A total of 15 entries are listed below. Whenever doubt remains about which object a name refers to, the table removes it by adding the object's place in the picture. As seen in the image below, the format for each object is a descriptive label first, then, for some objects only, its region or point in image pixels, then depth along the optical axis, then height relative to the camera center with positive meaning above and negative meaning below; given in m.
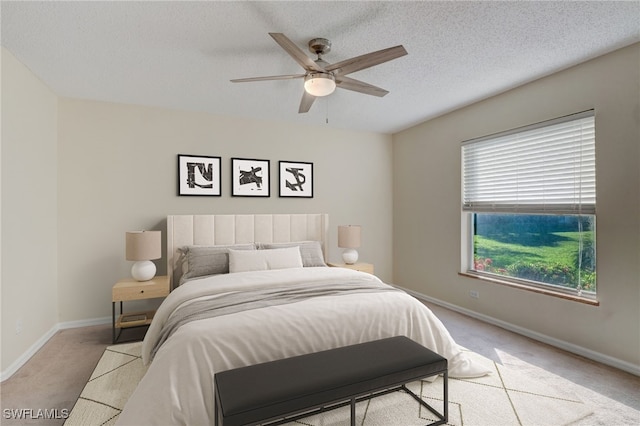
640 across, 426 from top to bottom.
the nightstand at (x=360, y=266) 4.45 -0.74
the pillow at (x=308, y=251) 4.02 -0.48
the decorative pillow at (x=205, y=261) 3.54 -0.53
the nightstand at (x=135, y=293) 3.34 -0.83
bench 1.56 -0.88
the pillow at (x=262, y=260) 3.56 -0.53
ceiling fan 2.12 +1.03
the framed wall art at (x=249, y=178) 4.45 +0.48
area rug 2.06 -1.30
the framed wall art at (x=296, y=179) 4.74 +0.49
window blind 3.01 +0.46
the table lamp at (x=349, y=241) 4.58 -0.40
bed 1.87 -0.73
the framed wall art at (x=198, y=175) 4.18 +0.49
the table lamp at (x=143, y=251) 3.49 -0.42
